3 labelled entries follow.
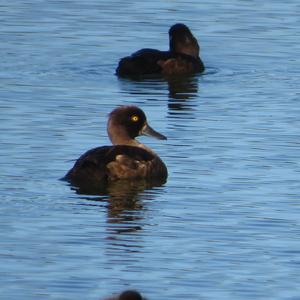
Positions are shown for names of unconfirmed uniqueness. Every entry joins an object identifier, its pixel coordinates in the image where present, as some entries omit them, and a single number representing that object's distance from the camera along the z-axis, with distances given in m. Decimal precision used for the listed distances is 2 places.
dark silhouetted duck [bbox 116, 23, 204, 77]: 26.06
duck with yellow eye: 18.73
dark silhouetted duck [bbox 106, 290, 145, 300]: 11.31
